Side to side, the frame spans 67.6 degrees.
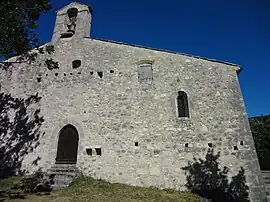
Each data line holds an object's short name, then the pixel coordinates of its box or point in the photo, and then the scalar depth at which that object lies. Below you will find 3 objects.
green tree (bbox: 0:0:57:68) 7.95
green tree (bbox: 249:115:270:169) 13.67
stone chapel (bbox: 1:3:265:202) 9.05
